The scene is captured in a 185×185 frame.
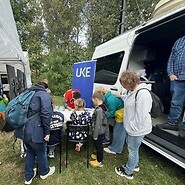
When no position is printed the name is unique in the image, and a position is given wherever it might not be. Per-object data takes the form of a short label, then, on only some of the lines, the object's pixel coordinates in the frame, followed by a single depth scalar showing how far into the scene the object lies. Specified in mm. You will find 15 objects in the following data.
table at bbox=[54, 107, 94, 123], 2911
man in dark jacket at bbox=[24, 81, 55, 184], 2256
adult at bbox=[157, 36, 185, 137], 2854
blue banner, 4082
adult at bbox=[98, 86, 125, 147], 2967
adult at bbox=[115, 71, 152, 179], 2229
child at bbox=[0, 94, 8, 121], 4922
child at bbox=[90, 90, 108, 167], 2709
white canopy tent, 4893
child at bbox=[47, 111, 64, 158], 2736
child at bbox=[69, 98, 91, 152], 2809
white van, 2710
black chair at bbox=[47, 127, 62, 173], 2768
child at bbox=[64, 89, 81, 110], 4019
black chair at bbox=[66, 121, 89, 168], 2764
